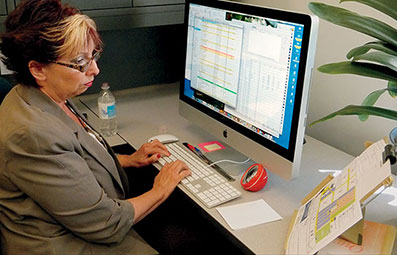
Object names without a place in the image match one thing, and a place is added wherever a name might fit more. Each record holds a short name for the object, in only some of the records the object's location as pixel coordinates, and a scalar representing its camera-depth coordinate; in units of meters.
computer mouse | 1.72
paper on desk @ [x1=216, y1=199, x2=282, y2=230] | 1.28
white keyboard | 1.37
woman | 1.19
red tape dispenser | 1.41
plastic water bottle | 1.81
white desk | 1.24
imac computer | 1.26
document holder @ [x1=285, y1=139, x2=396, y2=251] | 1.03
